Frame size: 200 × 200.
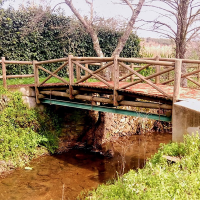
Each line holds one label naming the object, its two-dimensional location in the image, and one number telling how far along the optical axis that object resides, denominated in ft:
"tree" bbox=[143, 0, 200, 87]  29.48
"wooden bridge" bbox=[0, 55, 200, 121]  17.99
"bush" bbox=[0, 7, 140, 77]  36.94
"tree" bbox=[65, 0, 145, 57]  30.83
